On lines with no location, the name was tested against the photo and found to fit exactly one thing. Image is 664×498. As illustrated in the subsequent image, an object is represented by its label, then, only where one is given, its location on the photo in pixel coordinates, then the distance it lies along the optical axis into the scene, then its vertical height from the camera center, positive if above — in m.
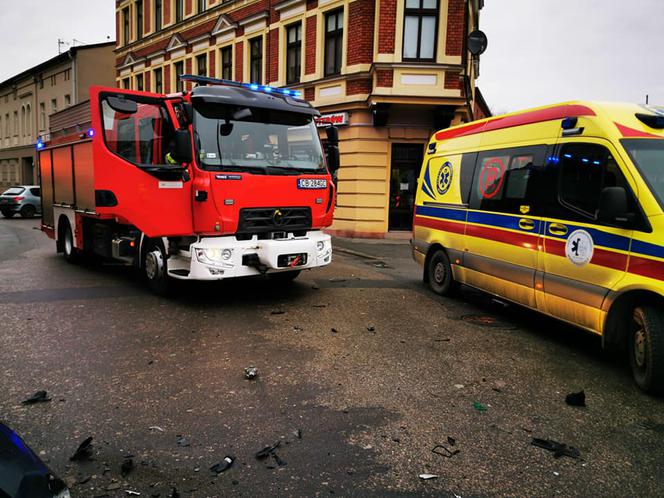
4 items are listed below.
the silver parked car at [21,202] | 24.95 -1.25
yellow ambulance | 4.54 -0.28
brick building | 15.98 +3.53
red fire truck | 6.73 +0.02
